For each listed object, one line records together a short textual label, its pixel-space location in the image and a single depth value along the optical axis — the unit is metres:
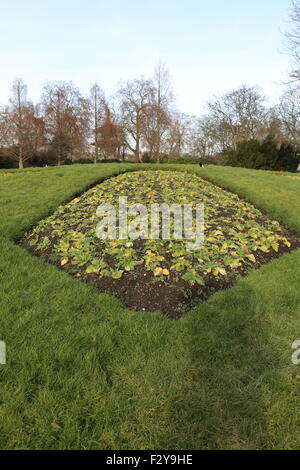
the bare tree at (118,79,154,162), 31.78
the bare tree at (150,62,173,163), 30.01
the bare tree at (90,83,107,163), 32.31
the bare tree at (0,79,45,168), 25.64
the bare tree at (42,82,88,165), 29.48
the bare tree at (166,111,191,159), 38.38
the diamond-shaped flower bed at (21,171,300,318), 3.46
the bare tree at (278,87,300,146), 28.12
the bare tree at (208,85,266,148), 32.78
